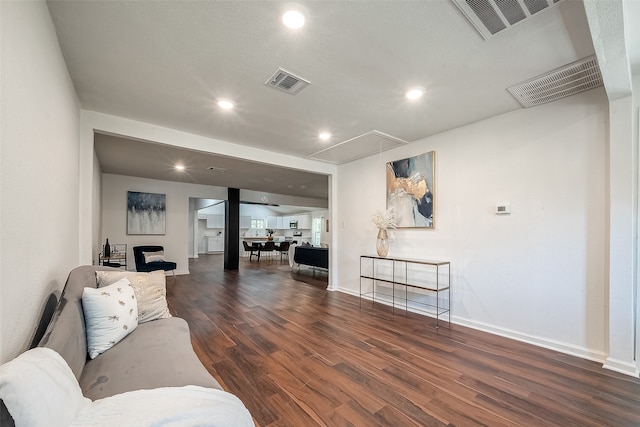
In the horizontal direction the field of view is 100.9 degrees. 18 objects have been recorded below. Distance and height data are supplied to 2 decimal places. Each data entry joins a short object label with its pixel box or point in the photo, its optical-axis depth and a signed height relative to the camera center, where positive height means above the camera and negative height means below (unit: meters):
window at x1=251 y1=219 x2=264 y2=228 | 13.64 -0.48
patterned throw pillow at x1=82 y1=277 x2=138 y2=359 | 1.59 -0.66
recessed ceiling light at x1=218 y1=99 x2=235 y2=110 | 2.66 +1.13
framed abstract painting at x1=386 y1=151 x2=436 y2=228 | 3.64 +0.35
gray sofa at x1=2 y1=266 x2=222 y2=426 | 1.21 -0.79
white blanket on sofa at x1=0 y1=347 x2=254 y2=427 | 0.77 -0.69
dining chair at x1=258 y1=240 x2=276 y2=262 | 9.86 -1.21
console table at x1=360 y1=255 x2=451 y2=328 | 3.43 -1.00
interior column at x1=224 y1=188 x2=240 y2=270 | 7.64 -0.50
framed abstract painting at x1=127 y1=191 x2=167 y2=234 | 6.22 +0.03
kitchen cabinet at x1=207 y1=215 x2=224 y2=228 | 13.27 -0.36
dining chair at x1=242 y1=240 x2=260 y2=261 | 9.92 -1.28
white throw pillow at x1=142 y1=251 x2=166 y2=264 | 5.76 -0.95
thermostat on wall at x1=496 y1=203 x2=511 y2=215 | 2.91 +0.07
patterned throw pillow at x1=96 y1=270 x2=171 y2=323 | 2.03 -0.63
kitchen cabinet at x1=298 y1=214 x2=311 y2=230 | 13.49 -0.41
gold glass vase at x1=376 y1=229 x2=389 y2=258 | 3.95 -0.45
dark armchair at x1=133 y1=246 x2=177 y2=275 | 5.63 -1.06
